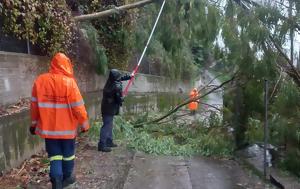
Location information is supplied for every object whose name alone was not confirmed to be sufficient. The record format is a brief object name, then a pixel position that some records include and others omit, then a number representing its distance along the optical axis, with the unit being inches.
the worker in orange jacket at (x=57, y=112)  118.7
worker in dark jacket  175.6
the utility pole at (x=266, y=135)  147.6
